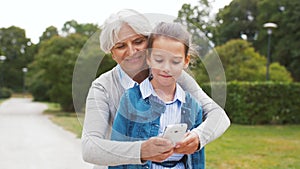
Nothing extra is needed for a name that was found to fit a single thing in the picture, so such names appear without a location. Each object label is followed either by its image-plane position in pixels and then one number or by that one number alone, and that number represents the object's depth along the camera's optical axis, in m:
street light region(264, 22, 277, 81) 14.27
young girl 1.06
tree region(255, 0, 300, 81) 23.83
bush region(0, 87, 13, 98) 36.54
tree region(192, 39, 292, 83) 15.85
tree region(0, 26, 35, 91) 25.45
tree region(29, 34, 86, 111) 16.02
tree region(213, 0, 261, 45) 26.36
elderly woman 1.09
